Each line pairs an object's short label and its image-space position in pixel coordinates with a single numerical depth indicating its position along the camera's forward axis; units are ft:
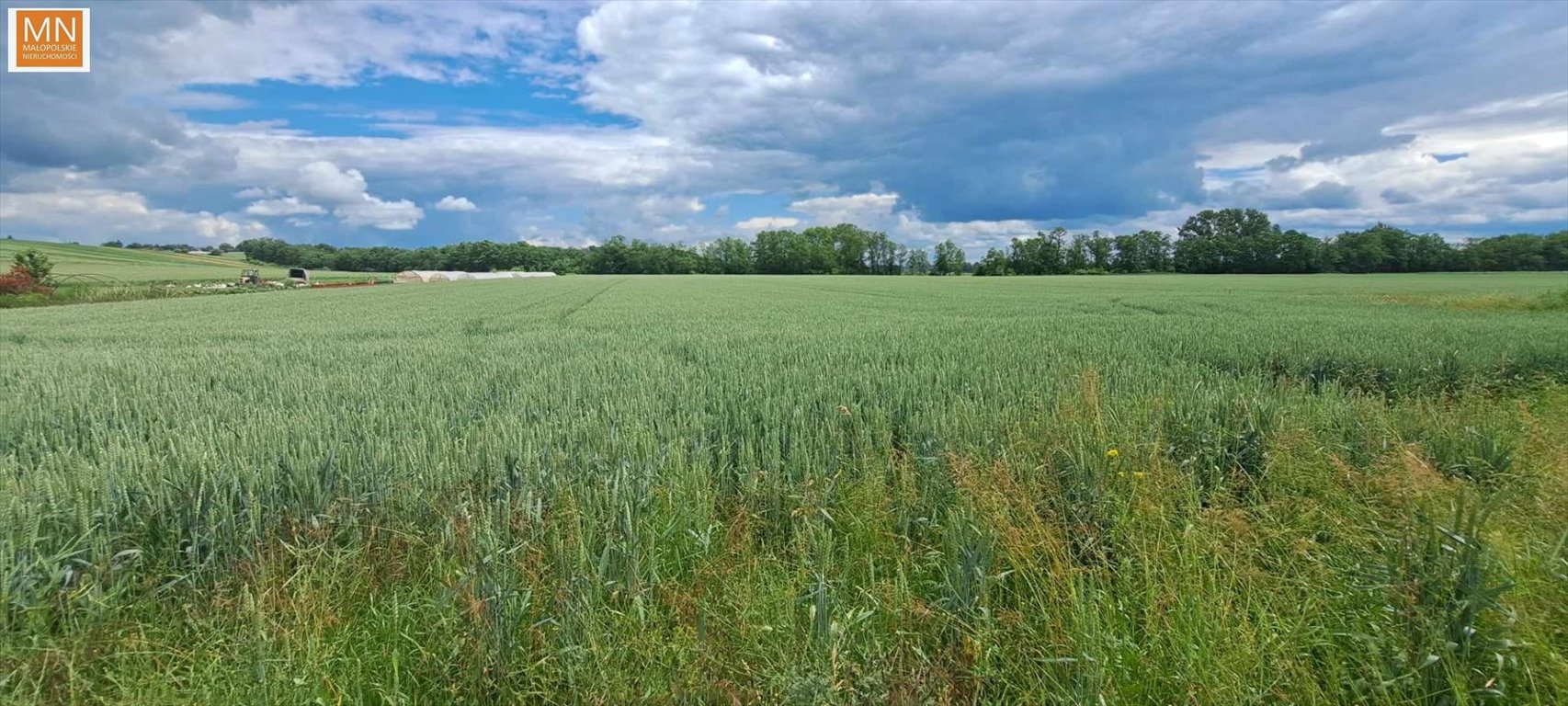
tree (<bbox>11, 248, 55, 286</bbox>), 120.67
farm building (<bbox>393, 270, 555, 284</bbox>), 277.64
